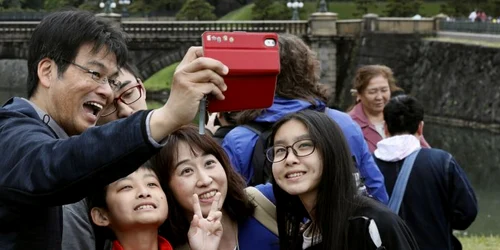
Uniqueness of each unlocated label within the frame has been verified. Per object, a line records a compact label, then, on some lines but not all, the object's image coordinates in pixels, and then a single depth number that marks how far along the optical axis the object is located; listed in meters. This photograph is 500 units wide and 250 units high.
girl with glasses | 2.69
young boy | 2.60
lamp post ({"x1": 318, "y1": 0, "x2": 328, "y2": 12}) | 28.62
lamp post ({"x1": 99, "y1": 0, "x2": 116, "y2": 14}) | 28.45
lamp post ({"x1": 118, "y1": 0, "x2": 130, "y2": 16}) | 32.84
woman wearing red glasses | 3.09
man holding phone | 1.99
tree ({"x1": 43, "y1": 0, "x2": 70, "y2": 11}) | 30.57
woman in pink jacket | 5.42
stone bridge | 28.06
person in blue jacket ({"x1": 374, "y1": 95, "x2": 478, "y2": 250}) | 4.27
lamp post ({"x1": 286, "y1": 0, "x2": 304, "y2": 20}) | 30.48
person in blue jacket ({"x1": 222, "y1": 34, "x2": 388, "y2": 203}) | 3.71
